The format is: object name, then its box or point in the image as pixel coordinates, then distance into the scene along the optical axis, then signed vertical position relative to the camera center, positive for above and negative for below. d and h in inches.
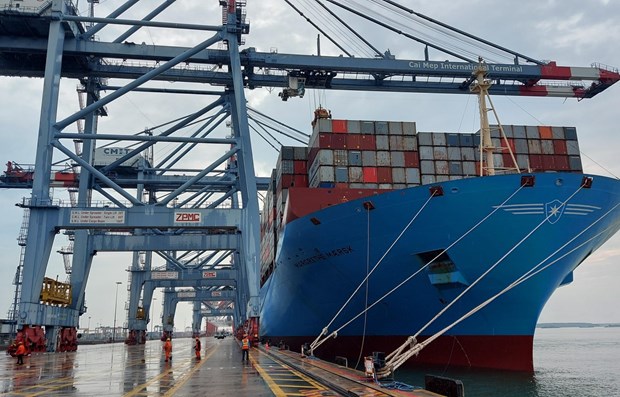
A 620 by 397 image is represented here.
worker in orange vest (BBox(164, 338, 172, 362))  846.7 -36.2
